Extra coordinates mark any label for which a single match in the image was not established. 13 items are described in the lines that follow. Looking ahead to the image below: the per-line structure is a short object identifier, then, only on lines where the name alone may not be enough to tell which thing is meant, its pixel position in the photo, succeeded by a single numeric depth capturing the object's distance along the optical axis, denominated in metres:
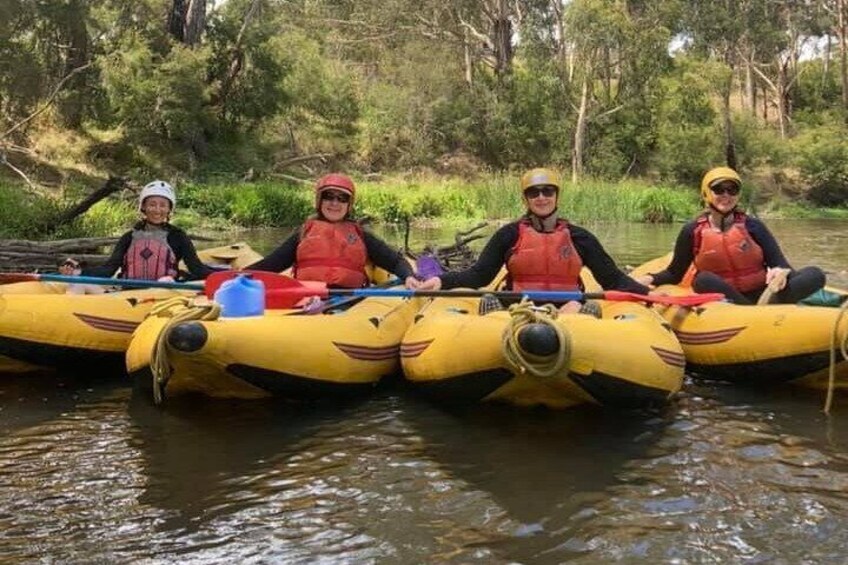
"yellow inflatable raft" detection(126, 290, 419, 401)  4.26
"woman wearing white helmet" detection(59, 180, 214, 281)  6.41
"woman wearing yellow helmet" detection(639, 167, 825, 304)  5.90
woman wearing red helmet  5.86
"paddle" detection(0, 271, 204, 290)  5.80
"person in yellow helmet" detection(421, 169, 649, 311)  5.33
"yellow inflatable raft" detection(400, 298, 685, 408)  4.07
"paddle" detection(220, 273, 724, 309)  4.95
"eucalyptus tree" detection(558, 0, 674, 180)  27.50
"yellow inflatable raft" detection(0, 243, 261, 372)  5.12
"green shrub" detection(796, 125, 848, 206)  29.17
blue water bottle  4.75
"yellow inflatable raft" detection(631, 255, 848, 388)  4.72
